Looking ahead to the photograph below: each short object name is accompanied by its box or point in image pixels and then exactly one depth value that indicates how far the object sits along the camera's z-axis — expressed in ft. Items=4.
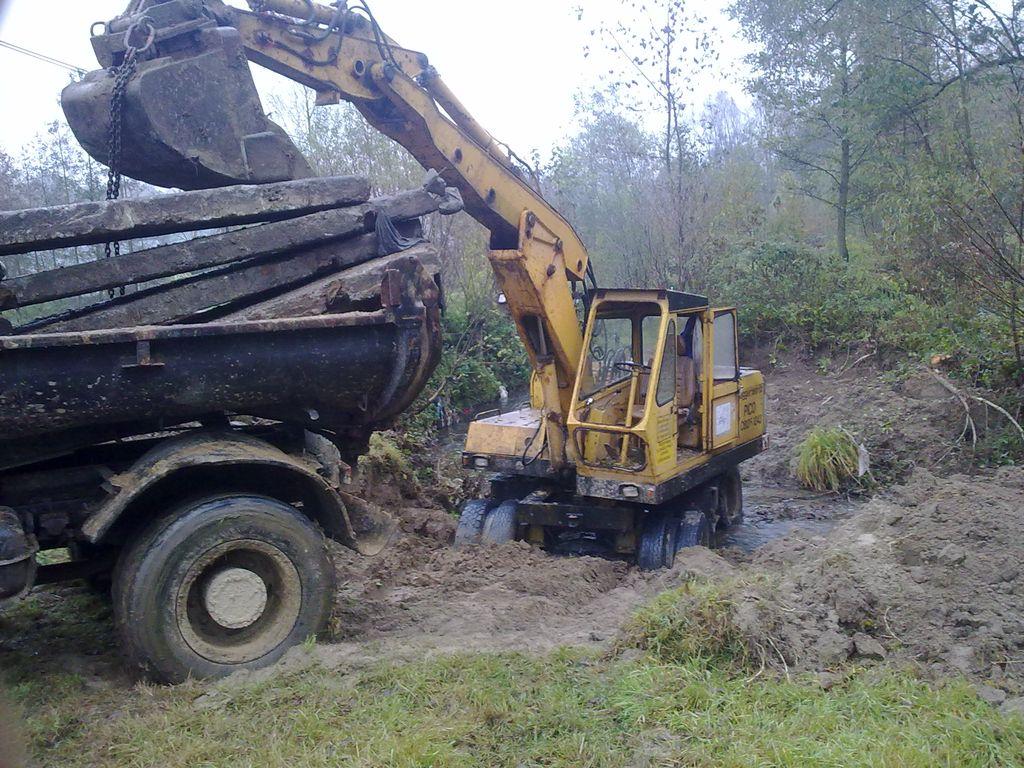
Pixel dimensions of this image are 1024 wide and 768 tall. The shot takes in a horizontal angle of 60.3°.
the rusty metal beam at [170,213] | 14.11
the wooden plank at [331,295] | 15.85
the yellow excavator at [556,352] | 20.16
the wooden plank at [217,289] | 15.12
